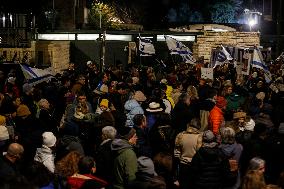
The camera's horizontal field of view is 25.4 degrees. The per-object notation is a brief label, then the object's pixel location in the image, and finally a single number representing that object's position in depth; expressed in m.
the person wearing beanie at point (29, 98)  12.69
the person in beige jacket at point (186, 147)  9.86
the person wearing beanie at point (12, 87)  14.96
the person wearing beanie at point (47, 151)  9.02
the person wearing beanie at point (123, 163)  8.56
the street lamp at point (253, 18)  39.06
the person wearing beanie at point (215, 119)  12.09
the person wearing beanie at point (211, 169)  8.73
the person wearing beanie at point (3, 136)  9.85
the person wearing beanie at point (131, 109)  12.11
